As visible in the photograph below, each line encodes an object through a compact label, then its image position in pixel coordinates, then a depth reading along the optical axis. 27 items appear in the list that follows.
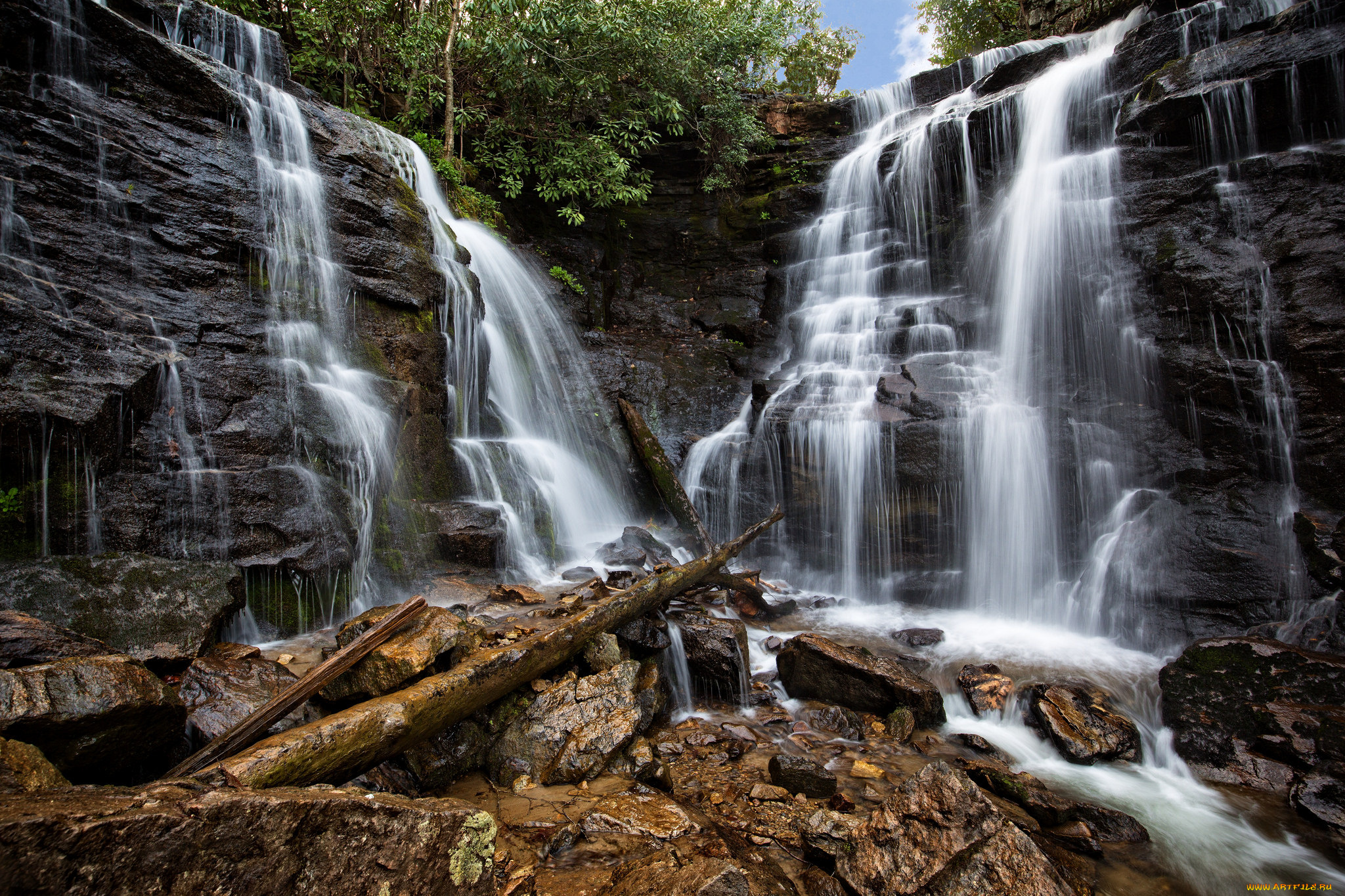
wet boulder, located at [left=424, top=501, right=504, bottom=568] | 6.39
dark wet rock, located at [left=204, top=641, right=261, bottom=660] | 3.85
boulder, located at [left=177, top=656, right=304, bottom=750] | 2.99
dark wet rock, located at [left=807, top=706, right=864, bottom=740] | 4.41
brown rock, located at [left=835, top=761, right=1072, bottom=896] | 2.47
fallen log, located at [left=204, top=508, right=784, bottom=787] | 2.32
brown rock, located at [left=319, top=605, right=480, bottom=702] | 3.16
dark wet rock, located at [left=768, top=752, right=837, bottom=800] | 3.50
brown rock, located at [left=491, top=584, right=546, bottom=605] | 5.70
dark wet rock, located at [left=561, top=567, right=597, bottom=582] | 6.71
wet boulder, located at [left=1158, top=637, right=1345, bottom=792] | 3.92
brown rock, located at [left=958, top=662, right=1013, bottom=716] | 4.81
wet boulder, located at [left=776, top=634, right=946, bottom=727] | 4.59
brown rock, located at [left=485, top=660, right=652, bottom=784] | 3.37
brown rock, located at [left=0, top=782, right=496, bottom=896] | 1.47
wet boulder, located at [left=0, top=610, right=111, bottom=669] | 2.88
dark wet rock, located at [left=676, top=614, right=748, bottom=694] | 4.83
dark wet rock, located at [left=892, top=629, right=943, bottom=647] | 6.14
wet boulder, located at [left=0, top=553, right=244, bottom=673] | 3.67
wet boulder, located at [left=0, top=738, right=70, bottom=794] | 1.89
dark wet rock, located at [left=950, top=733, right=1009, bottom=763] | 4.23
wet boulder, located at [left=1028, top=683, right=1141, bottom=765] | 4.20
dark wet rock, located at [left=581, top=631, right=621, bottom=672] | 4.18
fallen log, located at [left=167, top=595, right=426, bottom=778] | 2.46
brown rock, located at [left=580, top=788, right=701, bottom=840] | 2.88
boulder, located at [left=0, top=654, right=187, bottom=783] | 2.33
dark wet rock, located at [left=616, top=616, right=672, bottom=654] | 4.64
